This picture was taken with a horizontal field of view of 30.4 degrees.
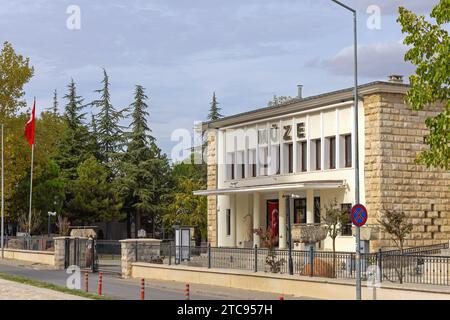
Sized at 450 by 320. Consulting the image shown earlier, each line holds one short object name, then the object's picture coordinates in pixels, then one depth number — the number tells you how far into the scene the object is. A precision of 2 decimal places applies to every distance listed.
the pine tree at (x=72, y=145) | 83.94
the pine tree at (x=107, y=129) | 86.19
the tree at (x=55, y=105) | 107.50
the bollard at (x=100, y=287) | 27.15
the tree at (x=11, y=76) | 65.25
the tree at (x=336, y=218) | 35.69
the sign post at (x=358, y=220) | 24.61
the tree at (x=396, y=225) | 32.98
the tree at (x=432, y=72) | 23.19
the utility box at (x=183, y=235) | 41.28
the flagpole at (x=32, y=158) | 62.49
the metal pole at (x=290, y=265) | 29.88
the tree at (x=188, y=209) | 72.69
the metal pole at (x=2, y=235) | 60.40
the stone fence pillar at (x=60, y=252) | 47.44
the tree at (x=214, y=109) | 94.19
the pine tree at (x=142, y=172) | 77.44
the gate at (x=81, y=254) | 43.38
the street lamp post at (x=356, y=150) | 24.67
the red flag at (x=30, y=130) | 62.02
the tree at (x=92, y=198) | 76.75
